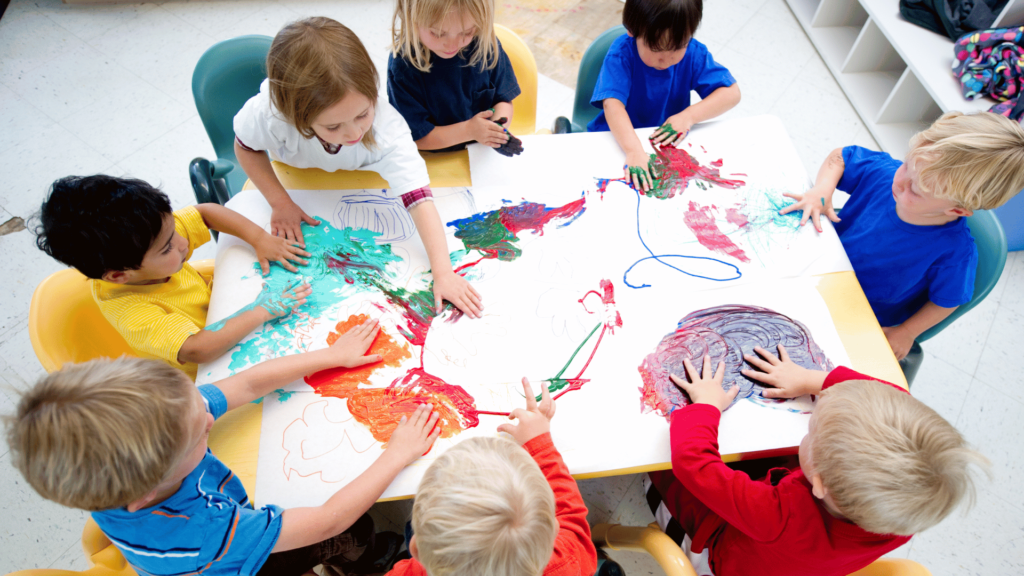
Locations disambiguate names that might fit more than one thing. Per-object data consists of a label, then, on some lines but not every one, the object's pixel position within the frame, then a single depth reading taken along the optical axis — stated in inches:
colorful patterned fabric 83.8
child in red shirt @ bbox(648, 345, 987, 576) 35.2
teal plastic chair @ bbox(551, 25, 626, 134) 68.4
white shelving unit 90.2
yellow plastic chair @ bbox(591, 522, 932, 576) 40.1
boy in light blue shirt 30.8
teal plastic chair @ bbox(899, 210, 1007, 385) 53.0
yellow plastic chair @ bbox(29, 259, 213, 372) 44.0
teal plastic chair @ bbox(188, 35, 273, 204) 61.0
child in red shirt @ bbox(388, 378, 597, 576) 31.1
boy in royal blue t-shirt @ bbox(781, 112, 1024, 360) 46.9
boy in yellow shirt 41.3
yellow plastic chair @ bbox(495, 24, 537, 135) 66.6
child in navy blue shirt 51.1
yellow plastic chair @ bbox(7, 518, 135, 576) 39.7
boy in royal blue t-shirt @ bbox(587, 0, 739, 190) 57.5
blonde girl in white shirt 44.7
